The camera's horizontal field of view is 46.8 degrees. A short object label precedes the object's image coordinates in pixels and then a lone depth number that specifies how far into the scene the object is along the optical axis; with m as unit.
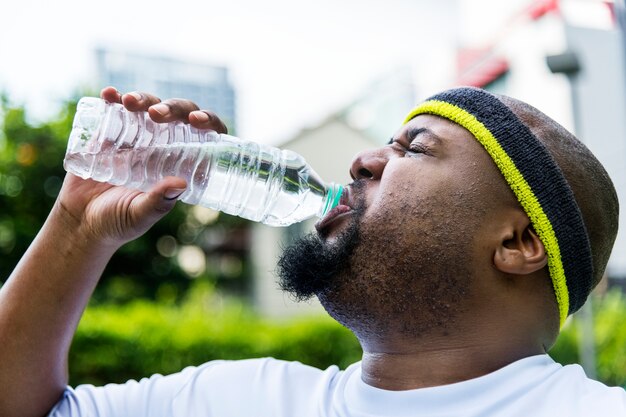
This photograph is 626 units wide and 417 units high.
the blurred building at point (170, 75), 20.41
